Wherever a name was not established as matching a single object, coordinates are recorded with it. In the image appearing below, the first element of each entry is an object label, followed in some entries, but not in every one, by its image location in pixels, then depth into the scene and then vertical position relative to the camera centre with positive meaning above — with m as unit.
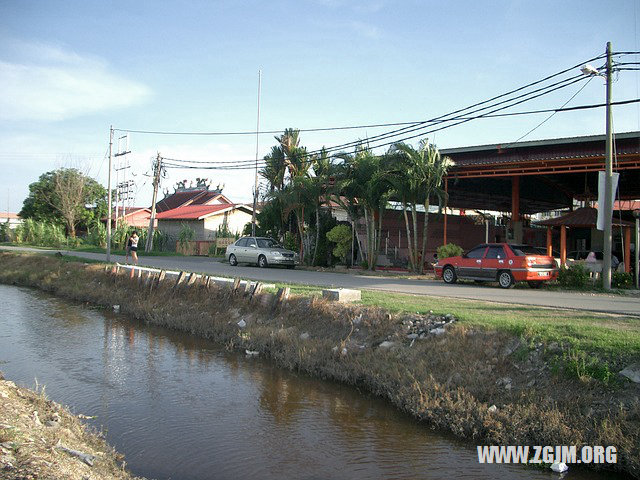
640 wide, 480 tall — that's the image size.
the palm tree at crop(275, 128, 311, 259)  28.39 +5.14
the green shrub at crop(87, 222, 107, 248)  45.20 +0.93
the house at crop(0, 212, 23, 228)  94.74 +5.13
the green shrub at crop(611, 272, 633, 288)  18.52 -0.54
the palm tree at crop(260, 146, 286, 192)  32.84 +5.16
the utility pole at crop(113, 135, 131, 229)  54.94 +6.30
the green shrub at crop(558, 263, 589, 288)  18.66 -0.48
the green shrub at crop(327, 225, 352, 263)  27.94 +0.86
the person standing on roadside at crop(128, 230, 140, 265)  26.06 +0.10
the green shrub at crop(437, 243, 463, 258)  23.38 +0.33
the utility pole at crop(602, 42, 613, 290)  17.73 +1.97
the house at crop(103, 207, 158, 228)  59.56 +3.52
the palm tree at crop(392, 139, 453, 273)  23.45 +3.75
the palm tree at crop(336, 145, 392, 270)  24.66 +3.17
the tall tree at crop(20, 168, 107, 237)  56.47 +4.99
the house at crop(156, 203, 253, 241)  43.94 +2.51
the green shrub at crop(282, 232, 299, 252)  31.45 +0.60
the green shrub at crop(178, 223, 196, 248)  41.28 +1.05
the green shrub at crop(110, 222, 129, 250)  41.56 +0.71
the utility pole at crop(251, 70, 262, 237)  34.28 +3.25
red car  18.38 -0.17
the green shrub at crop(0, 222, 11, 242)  55.56 +1.21
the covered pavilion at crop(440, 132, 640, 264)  21.45 +4.25
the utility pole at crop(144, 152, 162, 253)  39.51 +4.76
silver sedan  27.88 -0.04
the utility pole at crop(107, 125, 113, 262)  28.69 +3.08
